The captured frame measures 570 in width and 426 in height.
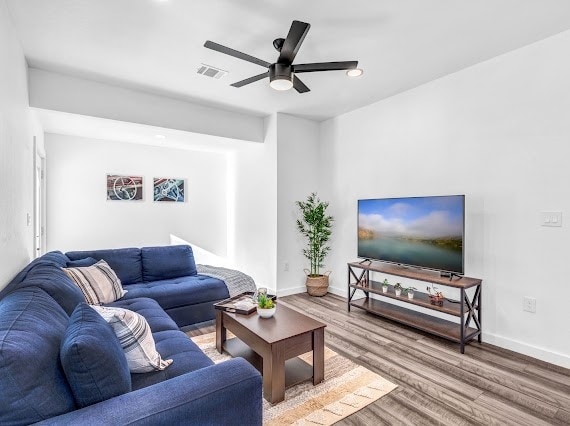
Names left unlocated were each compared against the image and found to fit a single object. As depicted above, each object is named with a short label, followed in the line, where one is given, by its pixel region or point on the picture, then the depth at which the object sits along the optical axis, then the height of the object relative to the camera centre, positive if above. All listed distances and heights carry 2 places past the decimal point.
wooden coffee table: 2.04 -0.95
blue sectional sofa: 0.97 -0.67
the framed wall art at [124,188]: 5.03 +0.40
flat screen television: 2.98 -0.19
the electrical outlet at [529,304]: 2.70 -0.80
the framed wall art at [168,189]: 5.47 +0.41
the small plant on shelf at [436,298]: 3.04 -0.85
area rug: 1.90 -1.26
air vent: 3.13 +1.48
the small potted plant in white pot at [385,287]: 3.49 -0.85
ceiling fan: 2.20 +1.17
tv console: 2.82 -0.92
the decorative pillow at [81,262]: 3.08 -0.53
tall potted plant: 4.55 -0.35
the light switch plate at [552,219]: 2.54 -0.04
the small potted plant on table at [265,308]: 2.43 -0.76
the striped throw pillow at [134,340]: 1.50 -0.65
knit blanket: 3.58 -0.82
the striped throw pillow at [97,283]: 2.69 -0.66
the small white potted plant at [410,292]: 3.28 -0.86
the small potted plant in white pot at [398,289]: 3.38 -0.84
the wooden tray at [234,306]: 2.54 -0.82
